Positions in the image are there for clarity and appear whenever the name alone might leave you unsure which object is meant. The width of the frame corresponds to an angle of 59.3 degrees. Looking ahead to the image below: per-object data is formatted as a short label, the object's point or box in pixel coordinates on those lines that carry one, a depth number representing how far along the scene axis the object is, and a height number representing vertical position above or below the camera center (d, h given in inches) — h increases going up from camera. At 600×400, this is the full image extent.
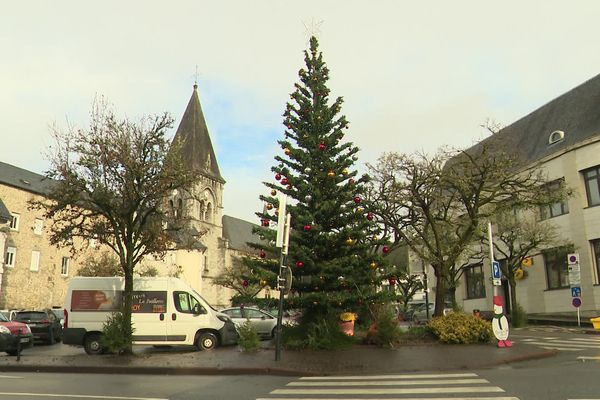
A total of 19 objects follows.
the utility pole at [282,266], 536.4 +39.2
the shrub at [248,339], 601.6 -38.0
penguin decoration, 597.0 -25.6
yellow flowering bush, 638.5 -32.0
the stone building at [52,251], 1722.4 +221.8
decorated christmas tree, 647.1 +104.0
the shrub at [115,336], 620.7 -34.7
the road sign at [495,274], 673.9 +36.9
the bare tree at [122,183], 633.6 +147.3
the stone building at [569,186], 1183.6 +256.4
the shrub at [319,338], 610.2 -38.8
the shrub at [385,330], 620.7 -31.2
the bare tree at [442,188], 772.5 +170.7
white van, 680.4 -11.5
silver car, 864.9 -20.9
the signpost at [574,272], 974.4 +56.5
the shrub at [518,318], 1141.1 -32.1
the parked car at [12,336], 634.2 -36.1
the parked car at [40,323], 891.4 -27.6
